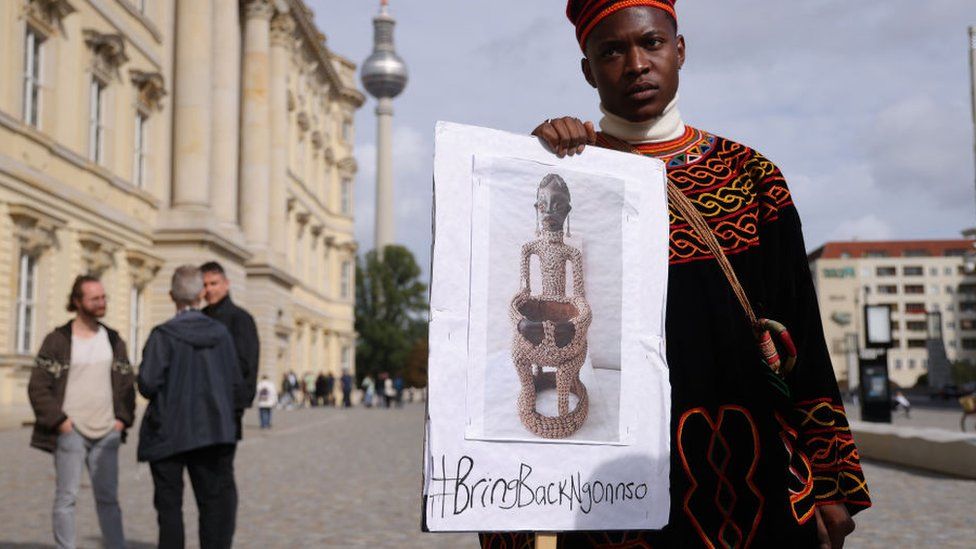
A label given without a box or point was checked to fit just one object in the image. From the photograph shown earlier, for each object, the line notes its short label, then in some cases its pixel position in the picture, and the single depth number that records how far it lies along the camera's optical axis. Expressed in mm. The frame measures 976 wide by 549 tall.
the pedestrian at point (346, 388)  49344
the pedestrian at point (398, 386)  52125
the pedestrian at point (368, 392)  50250
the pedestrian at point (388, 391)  49125
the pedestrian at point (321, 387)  50938
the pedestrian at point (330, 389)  51834
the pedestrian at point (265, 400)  26188
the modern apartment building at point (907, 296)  130000
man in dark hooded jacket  5797
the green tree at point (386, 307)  81938
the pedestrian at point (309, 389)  51219
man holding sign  2393
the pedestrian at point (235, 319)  6863
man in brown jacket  6387
